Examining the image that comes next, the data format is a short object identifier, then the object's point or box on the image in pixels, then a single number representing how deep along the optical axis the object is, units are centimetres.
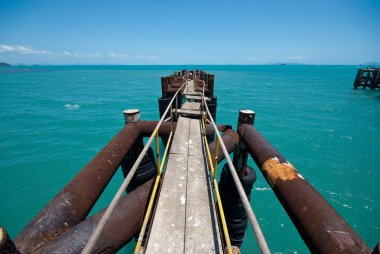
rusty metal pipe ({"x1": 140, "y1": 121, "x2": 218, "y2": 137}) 545
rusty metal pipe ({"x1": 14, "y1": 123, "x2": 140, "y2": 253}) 214
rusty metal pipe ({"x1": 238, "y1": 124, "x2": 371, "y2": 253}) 170
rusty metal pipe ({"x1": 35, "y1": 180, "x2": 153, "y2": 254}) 216
